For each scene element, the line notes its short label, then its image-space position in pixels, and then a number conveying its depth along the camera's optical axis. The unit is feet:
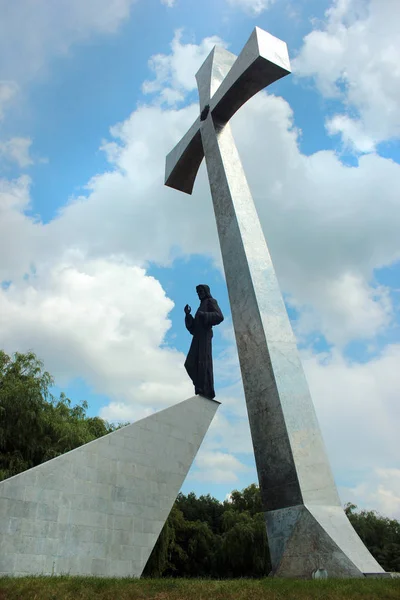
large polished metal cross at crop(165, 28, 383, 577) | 23.83
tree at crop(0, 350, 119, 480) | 50.88
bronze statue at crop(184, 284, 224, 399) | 33.47
